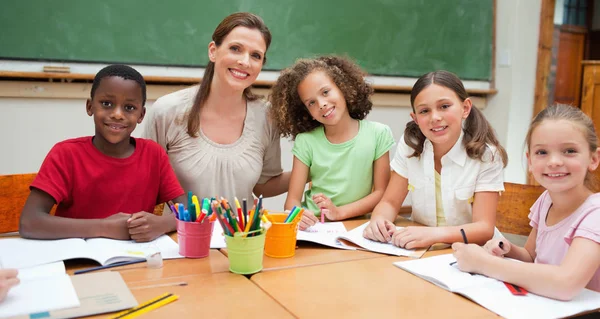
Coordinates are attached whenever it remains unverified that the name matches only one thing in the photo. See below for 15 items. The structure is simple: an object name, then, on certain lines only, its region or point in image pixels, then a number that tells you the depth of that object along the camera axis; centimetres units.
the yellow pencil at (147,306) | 84
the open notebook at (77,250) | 109
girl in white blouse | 151
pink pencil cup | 117
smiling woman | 183
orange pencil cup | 121
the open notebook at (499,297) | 91
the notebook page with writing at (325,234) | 132
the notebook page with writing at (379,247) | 127
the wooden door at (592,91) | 473
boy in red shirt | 127
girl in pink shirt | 98
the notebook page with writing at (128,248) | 112
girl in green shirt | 185
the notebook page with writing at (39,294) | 83
